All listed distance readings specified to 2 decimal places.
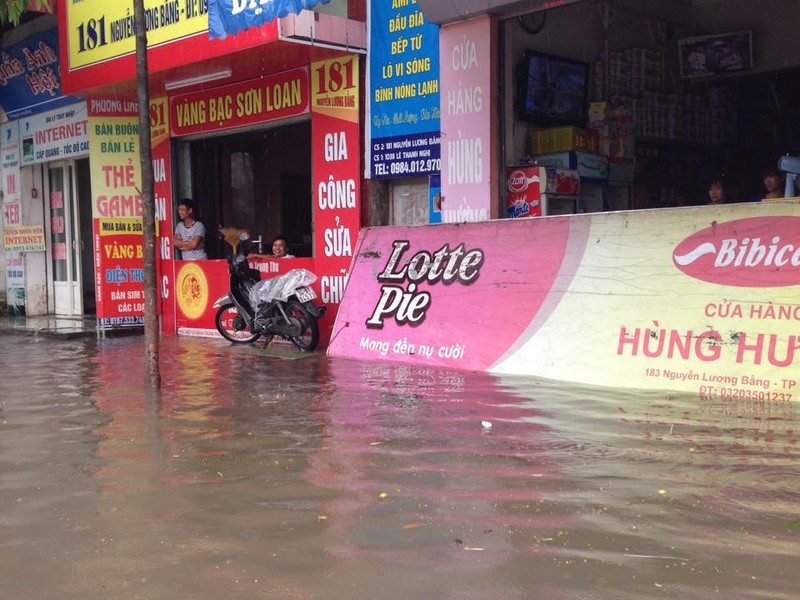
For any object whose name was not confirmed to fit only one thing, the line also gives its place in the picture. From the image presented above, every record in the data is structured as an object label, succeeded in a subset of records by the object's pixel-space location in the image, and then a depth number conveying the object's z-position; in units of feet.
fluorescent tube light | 36.81
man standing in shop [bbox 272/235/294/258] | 37.01
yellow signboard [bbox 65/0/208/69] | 34.12
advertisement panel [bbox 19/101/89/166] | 47.24
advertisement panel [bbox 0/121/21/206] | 53.06
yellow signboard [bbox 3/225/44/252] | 51.28
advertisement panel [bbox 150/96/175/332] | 42.50
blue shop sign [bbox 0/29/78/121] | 47.44
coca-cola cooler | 30.25
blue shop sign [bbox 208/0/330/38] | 27.89
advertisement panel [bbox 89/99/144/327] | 41.70
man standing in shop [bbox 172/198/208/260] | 40.57
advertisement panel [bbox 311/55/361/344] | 33.53
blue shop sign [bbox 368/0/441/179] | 31.53
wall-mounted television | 31.27
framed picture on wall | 38.14
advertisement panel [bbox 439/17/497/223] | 29.86
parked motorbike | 32.83
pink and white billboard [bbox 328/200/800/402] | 19.61
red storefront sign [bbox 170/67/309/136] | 35.68
